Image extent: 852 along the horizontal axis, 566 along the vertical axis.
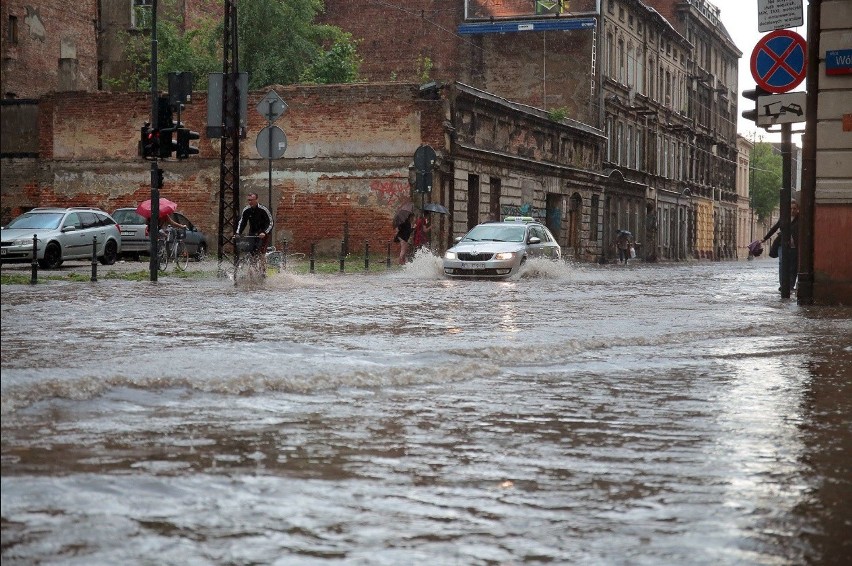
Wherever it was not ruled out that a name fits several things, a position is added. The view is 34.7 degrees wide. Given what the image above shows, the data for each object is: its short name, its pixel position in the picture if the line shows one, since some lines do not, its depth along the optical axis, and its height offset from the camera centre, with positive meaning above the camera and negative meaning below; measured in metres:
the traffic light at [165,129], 24.69 +1.96
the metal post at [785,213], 20.20 +0.45
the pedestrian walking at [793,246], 20.78 -0.05
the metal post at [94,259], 24.32 -0.41
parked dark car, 39.22 +0.06
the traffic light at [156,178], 24.59 +1.07
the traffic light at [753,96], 19.39 +2.14
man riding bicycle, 24.30 +0.26
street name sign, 17.48 +2.33
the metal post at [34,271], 23.20 -0.60
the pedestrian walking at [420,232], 37.84 +0.21
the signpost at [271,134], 27.70 +2.14
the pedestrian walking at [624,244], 60.22 -0.11
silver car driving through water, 28.75 -0.21
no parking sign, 18.00 +2.43
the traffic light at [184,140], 24.77 +1.77
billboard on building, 54.88 +9.37
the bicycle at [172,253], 30.19 -0.34
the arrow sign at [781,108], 18.41 +1.83
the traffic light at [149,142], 24.55 +1.71
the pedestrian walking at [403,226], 37.88 +0.36
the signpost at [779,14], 18.05 +3.05
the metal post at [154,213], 24.64 +0.45
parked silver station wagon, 30.61 +0.05
